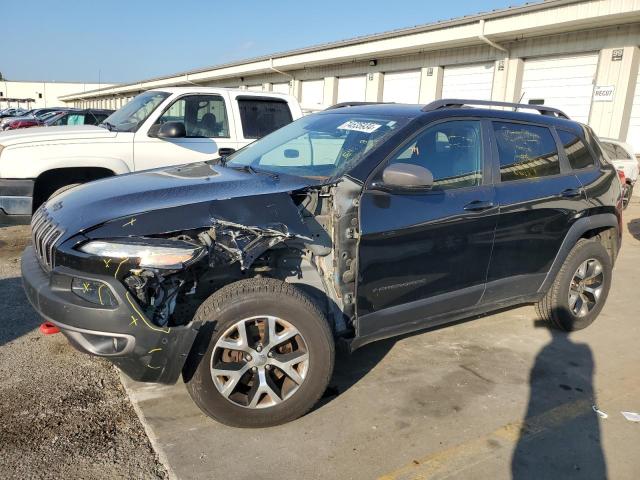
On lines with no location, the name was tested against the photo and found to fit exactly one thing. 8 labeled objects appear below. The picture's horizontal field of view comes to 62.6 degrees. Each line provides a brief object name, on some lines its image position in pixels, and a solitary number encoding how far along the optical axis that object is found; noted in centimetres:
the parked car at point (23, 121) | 2151
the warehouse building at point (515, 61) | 1305
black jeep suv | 271
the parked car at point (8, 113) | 3352
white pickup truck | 568
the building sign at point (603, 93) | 1332
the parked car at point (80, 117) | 1492
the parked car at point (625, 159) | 1107
